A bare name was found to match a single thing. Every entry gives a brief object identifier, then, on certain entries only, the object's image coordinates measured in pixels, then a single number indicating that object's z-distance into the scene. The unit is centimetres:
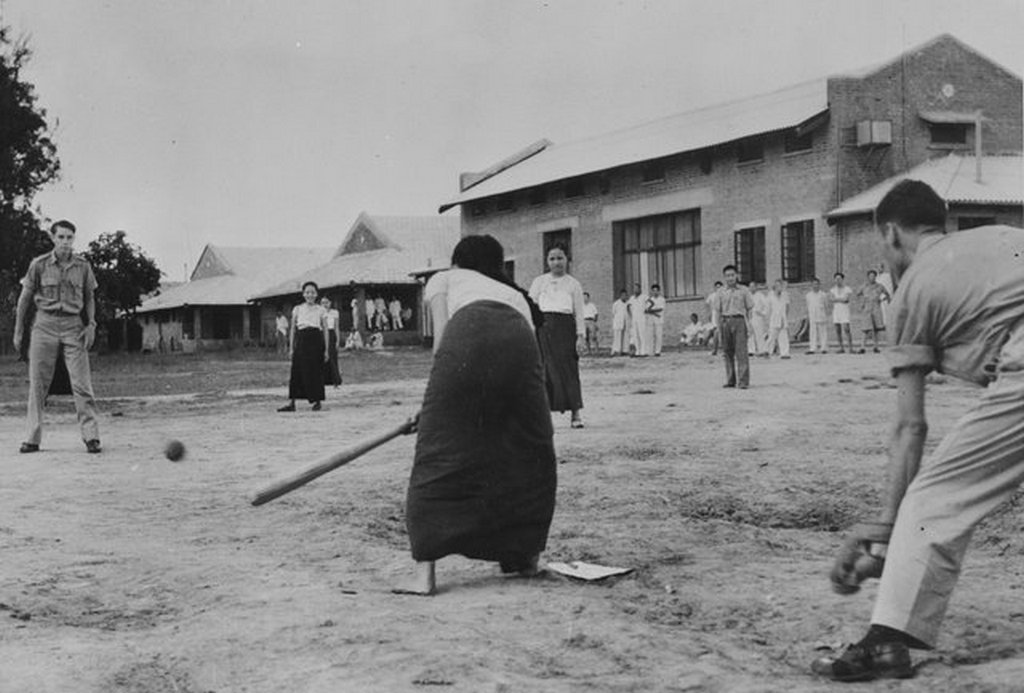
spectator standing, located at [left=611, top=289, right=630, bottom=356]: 3288
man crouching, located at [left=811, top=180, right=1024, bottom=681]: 393
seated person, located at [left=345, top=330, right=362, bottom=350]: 4822
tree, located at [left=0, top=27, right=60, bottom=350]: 3791
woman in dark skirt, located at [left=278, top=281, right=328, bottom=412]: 1672
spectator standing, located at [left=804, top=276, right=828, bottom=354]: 2792
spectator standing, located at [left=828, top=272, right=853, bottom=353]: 2744
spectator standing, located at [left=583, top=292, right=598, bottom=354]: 3466
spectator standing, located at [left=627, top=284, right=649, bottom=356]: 3130
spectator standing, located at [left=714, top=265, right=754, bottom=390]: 1750
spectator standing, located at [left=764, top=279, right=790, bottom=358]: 2681
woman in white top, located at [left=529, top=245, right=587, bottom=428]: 1208
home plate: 590
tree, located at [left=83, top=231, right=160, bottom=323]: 5744
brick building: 3200
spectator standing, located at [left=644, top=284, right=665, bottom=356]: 3108
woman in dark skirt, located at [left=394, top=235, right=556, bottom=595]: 565
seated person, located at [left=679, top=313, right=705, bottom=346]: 3522
